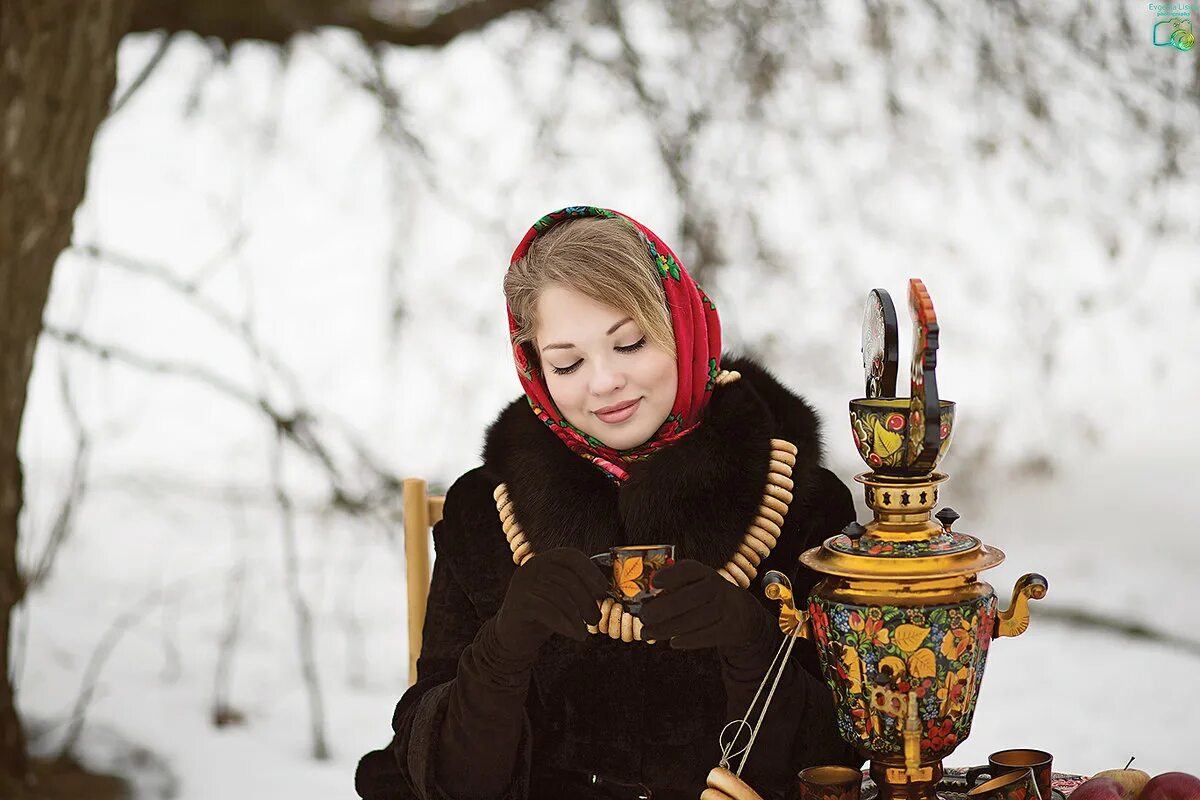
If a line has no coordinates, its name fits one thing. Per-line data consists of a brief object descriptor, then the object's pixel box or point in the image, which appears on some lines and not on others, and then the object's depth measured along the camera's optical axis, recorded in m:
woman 4.54
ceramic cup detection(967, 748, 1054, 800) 4.33
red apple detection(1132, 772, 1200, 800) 4.30
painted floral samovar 4.23
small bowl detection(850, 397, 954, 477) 4.25
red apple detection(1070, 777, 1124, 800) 4.29
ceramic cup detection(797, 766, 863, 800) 4.29
